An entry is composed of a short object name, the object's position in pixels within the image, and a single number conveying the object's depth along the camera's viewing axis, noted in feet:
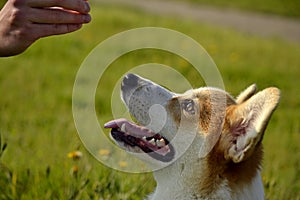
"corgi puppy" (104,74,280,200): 10.31
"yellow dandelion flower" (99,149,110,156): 15.89
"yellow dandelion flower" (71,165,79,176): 13.93
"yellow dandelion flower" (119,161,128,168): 14.78
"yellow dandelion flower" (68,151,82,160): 14.47
